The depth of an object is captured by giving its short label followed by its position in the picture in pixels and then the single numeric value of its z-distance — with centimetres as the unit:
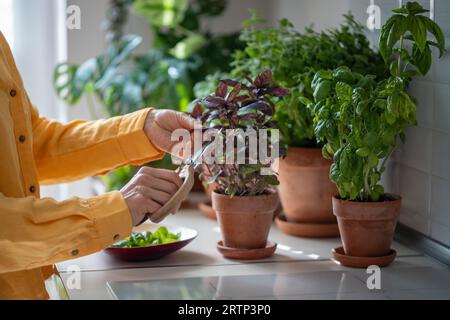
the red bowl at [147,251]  228
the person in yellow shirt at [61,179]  192
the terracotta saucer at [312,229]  246
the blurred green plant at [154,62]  328
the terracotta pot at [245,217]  229
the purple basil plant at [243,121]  222
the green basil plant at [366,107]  212
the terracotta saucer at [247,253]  230
